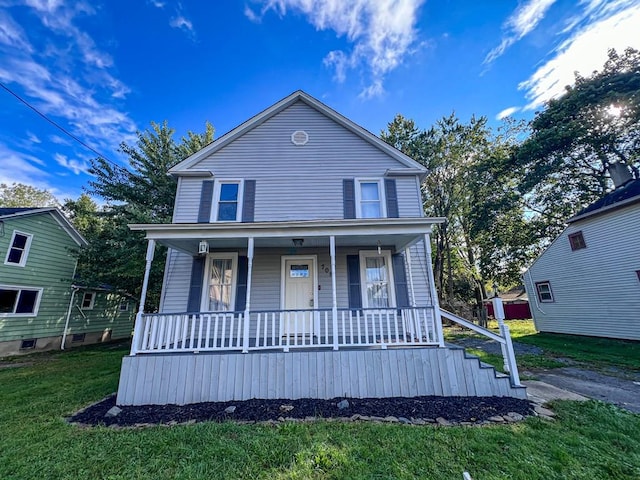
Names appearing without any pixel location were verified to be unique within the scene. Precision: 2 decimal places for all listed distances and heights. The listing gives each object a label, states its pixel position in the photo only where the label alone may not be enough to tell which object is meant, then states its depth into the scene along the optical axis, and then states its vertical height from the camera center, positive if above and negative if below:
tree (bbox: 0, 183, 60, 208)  24.22 +11.00
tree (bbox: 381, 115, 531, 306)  17.30 +7.82
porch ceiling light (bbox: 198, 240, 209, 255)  6.12 +1.47
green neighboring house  10.21 +1.05
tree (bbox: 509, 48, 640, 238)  13.96 +9.02
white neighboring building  9.55 +1.24
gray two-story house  4.90 +1.10
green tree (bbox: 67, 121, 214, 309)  10.22 +4.54
